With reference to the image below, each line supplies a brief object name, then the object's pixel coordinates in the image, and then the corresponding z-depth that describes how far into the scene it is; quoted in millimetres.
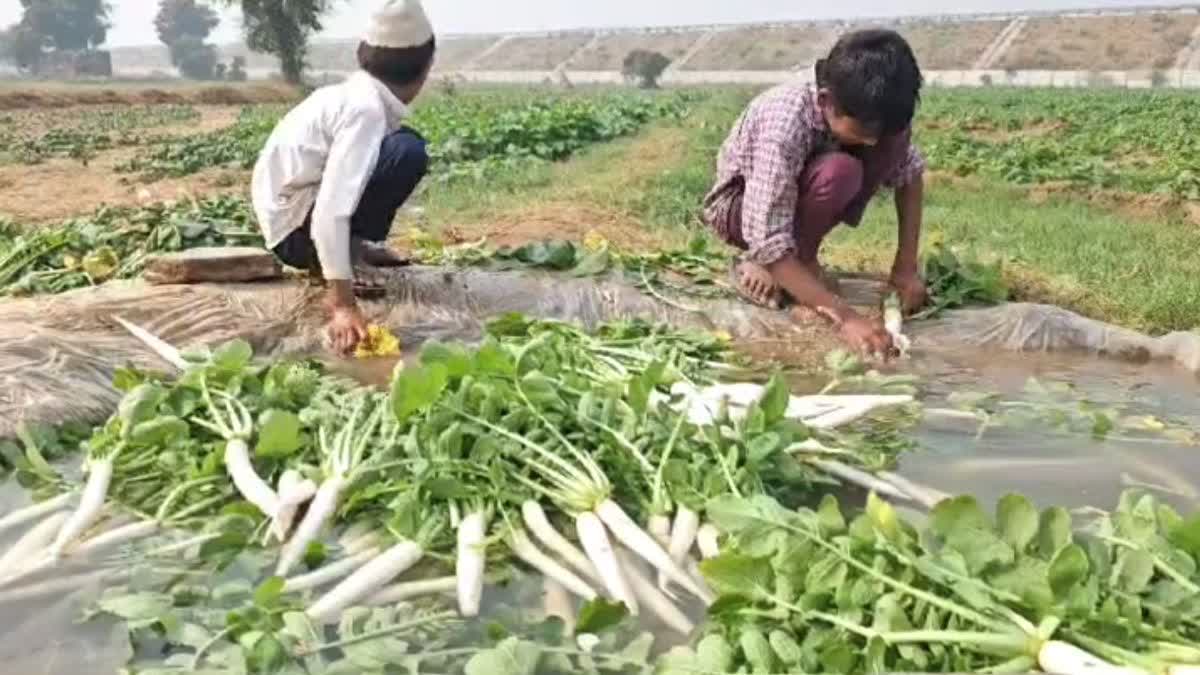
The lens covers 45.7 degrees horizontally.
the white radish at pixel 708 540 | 2682
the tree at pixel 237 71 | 69625
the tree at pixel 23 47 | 84688
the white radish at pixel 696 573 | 2646
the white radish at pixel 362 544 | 2795
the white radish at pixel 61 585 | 2662
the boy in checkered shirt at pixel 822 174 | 4414
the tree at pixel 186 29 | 95062
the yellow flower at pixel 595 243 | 5766
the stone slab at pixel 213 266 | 5043
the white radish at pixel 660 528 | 2764
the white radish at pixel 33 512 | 3006
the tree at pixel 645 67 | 64000
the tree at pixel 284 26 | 44531
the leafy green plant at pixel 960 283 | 5398
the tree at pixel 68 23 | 86938
